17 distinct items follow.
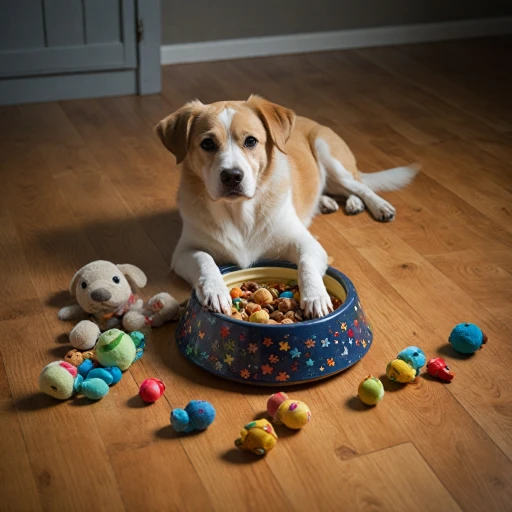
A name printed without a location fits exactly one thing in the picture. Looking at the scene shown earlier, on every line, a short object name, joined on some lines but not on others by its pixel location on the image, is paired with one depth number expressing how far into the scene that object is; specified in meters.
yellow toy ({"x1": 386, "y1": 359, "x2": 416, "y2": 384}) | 2.12
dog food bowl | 2.07
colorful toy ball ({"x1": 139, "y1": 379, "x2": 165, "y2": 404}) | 2.07
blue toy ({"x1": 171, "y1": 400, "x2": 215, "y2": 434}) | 1.94
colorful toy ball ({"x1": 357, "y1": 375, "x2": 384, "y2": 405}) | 2.04
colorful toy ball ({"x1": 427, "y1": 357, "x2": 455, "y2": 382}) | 2.16
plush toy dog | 2.34
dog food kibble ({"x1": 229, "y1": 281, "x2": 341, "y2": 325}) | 2.23
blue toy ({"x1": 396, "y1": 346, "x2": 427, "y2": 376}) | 2.18
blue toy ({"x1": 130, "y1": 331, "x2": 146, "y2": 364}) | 2.26
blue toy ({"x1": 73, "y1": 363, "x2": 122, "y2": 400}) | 2.07
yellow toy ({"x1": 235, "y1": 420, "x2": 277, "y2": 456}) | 1.87
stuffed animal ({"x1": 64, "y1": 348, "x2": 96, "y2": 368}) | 2.20
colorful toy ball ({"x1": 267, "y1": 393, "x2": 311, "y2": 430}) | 1.94
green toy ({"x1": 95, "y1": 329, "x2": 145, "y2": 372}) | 2.15
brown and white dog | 2.40
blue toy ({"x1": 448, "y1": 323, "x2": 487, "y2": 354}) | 2.26
